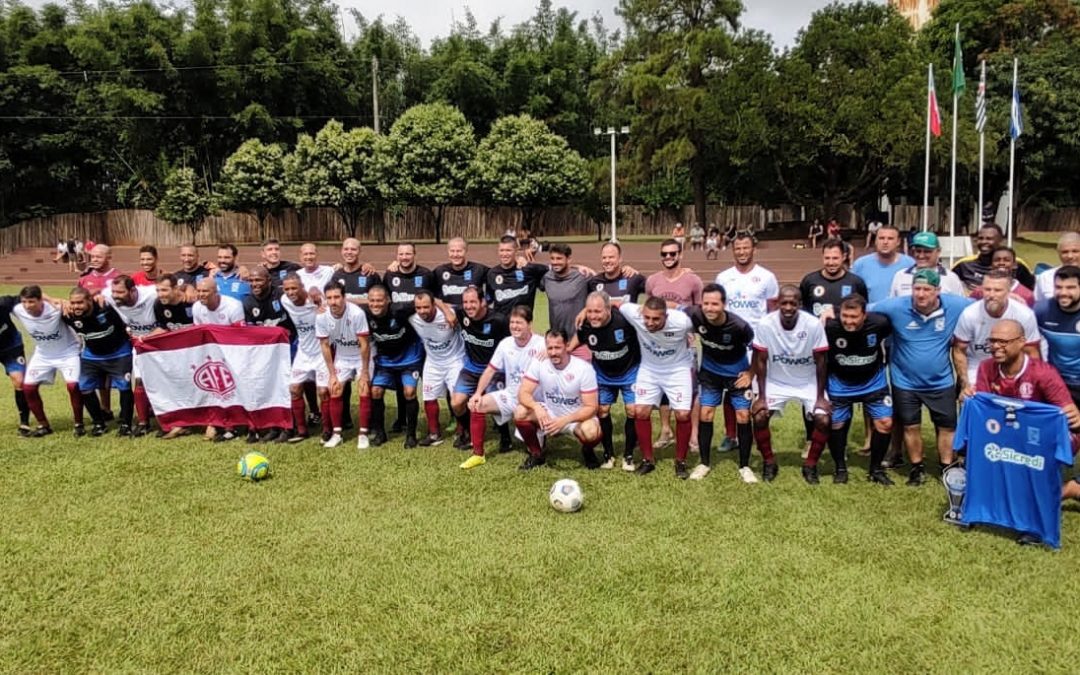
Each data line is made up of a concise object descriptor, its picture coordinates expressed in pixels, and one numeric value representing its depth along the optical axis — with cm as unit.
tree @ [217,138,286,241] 3828
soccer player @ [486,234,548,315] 876
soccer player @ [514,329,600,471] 725
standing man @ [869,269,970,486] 666
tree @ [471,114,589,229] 3834
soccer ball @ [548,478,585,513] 621
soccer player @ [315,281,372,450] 824
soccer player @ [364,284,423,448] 832
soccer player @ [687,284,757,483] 696
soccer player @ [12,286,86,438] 877
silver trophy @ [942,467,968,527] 580
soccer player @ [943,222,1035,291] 748
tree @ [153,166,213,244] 4025
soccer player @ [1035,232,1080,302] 661
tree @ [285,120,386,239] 3772
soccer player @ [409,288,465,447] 827
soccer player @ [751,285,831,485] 677
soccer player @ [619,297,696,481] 720
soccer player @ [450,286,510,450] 816
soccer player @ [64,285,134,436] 885
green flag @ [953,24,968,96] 2370
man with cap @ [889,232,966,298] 732
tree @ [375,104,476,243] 3741
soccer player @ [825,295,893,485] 670
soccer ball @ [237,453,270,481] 716
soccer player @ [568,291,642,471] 749
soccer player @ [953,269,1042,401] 625
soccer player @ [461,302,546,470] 769
